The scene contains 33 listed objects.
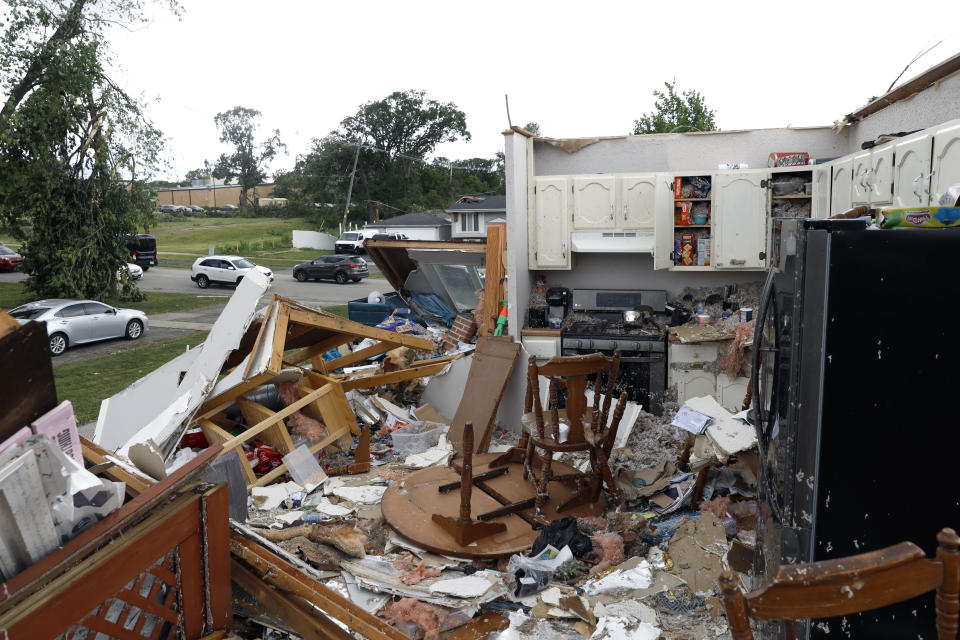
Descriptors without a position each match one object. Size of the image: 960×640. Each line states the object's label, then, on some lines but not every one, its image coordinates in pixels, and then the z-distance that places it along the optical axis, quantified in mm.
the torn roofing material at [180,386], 5961
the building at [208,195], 60897
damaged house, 2248
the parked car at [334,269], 27156
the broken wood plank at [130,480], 2654
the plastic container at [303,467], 5984
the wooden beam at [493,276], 8219
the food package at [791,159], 7723
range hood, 8234
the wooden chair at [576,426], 4906
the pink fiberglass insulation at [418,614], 3887
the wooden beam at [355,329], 6766
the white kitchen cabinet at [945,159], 3803
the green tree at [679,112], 22703
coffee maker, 8586
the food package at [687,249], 8125
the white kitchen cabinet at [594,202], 8219
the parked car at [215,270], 25719
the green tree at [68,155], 17062
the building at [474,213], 31266
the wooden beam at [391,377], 7293
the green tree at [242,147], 61406
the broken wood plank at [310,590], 2678
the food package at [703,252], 8102
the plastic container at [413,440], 6934
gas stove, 7895
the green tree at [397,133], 43031
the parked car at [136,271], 25817
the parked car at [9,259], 28625
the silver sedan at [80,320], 14266
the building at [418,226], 31719
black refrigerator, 2260
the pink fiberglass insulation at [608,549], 4366
